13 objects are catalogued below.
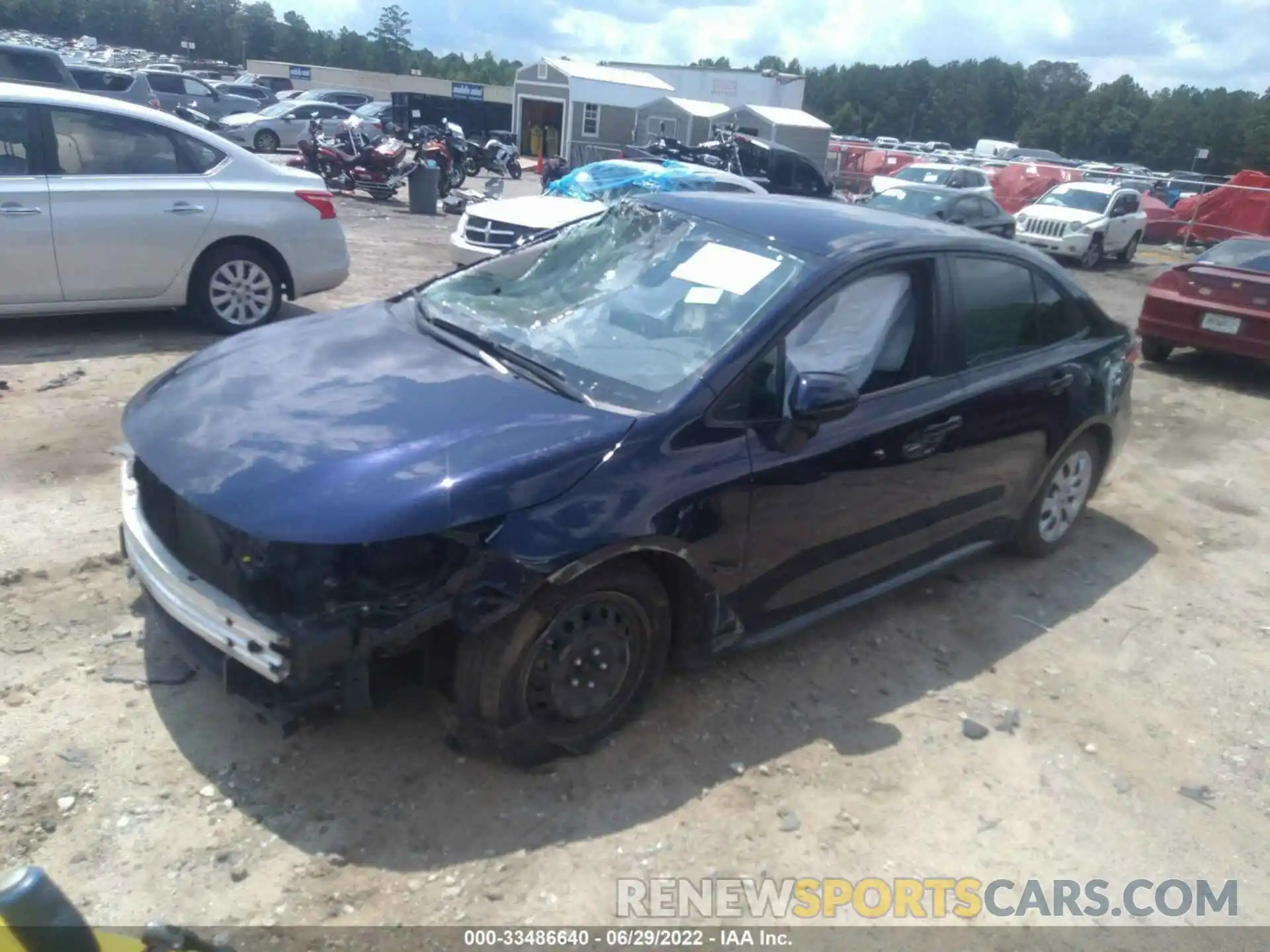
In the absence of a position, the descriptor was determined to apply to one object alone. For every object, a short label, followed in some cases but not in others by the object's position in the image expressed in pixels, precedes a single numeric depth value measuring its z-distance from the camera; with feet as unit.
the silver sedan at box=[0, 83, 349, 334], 21.59
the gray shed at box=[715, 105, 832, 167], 107.24
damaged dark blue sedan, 9.25
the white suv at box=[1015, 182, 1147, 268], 62.85
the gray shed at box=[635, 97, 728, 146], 111.96
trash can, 57.57
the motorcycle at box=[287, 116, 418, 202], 60.44
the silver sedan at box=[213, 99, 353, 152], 90.17
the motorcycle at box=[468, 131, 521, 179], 85.30
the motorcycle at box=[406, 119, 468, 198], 64.34
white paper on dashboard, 12.28
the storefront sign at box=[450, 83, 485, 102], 139.44
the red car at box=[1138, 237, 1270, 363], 31.48
